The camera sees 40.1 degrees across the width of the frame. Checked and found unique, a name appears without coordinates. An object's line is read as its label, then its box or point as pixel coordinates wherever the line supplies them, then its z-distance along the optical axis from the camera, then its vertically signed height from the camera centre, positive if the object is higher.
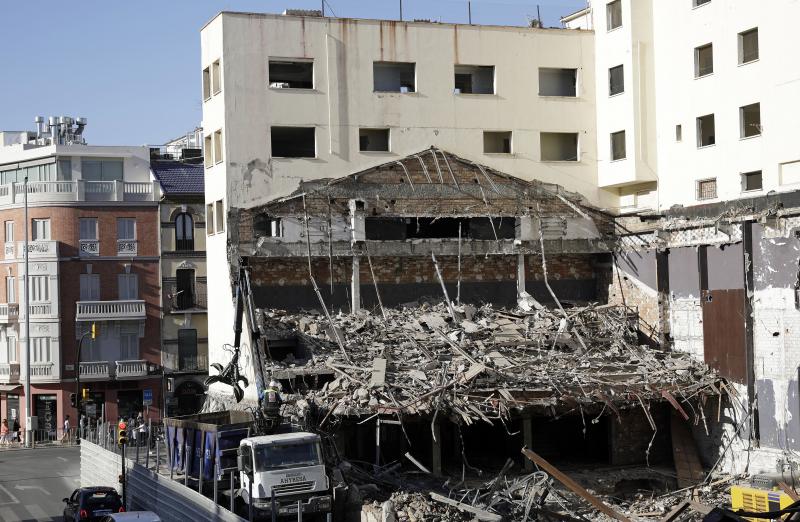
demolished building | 31.77 -1.26
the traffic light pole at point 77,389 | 47.34 -3.98
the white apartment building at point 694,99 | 32.53 +5.91
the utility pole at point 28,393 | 55.56 -4.85
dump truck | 25.95 -4.41
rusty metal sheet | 33.12 -1.57
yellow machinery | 25.84 -5.22
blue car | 29.57 -5.67
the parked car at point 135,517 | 23.60 -4.79
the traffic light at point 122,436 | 30.73 -3.96
